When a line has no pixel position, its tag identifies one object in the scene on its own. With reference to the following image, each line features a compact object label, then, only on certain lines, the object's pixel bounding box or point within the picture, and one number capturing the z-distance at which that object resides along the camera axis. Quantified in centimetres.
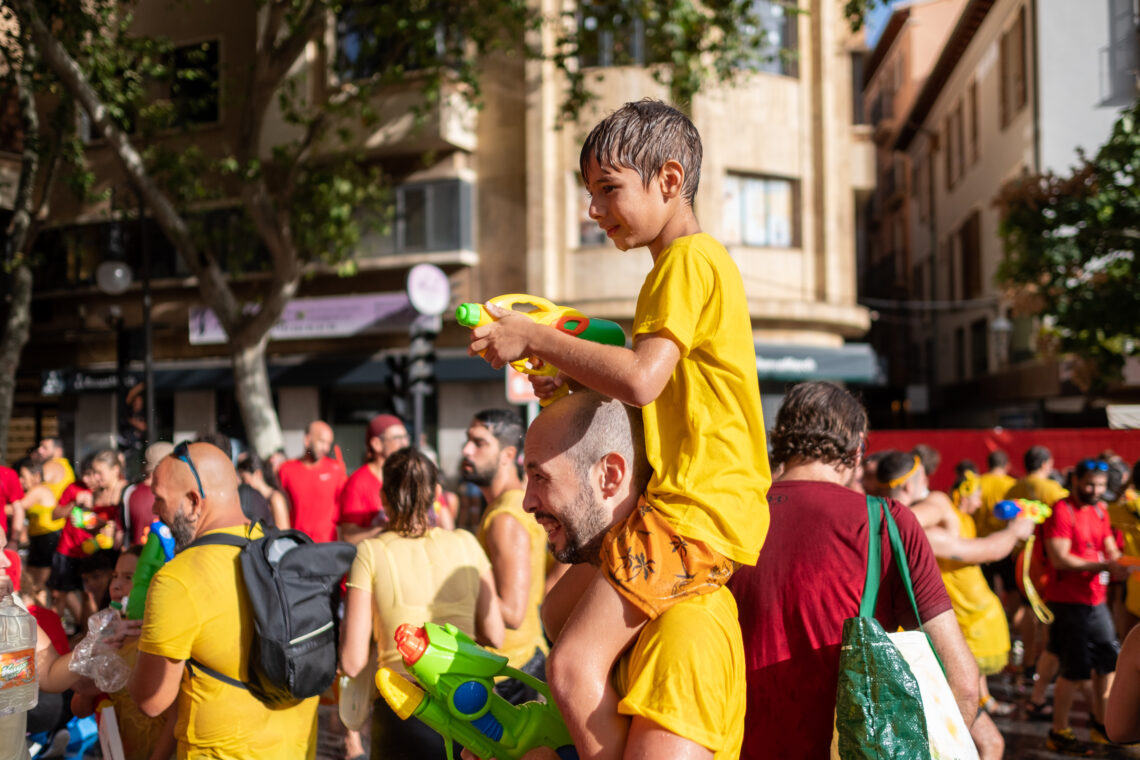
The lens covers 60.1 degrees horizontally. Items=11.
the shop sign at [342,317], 2039
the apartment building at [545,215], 1934
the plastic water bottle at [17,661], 277
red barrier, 1343
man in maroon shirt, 257
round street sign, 1424
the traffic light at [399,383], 1239
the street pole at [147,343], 1423
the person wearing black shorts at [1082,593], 671
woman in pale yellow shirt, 374
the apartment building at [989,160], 2397
